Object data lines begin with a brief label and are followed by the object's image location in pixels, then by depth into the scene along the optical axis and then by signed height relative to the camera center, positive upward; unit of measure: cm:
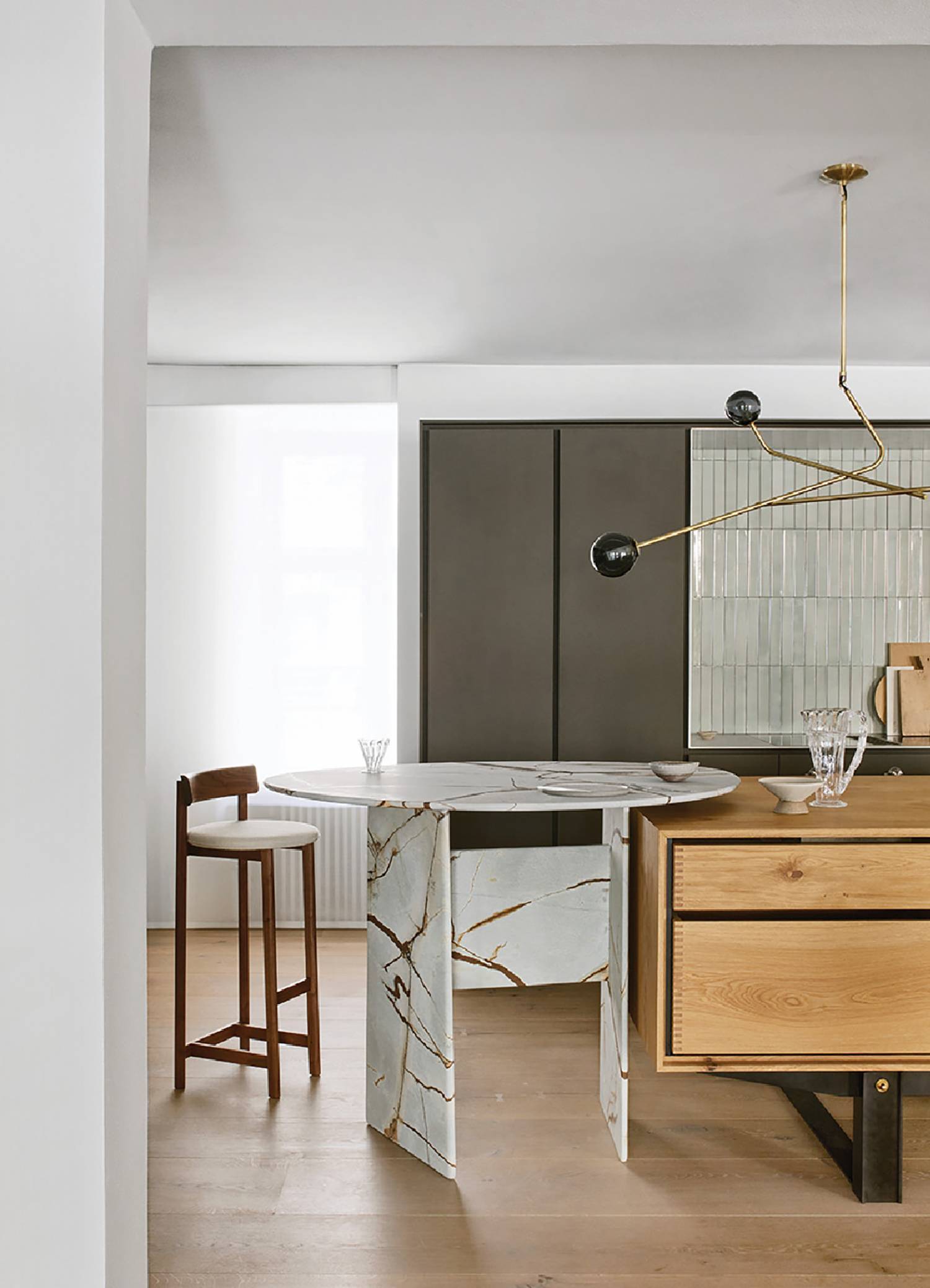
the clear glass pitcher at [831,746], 289 -30
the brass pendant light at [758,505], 260 +39
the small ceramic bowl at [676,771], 296 -38
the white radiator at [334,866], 496 -110
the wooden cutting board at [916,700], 432 -26
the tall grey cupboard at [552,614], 427 +8
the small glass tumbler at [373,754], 310 -36
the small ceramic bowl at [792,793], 272 -41
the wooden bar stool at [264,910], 313 -85
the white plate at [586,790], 267 -41
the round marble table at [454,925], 269 -78
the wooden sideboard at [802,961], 255 -79
